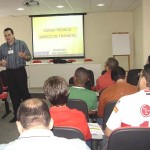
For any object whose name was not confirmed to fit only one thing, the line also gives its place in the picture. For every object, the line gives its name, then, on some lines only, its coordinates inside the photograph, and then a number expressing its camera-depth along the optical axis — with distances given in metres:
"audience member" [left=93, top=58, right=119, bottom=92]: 4.77
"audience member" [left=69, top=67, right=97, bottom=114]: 3.49
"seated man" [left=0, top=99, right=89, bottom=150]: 1.29
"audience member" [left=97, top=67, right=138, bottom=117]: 3.38
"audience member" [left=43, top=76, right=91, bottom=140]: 2.28
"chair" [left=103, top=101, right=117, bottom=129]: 3.00
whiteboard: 10.51
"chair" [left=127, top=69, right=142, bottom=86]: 5.14
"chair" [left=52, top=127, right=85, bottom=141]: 1.90
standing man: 5.36
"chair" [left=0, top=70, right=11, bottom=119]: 5.82
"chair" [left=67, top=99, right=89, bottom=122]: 3.12
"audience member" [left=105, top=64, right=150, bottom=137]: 2.19
